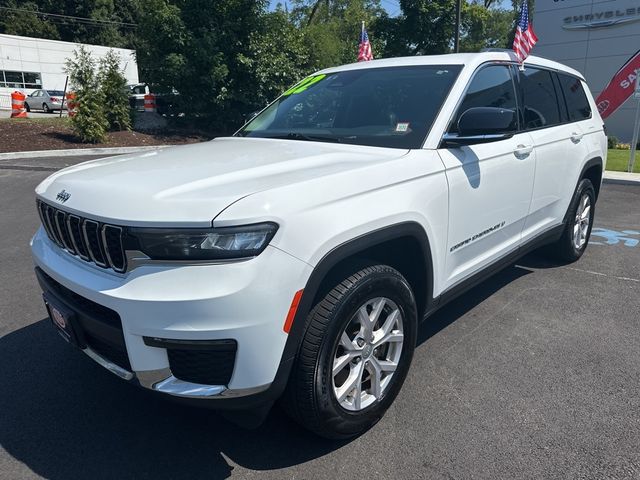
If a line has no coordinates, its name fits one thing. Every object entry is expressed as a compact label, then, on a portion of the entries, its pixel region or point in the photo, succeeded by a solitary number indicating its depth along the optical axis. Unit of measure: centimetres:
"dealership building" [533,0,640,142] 2073
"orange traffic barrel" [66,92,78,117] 1476
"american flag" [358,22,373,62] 1017
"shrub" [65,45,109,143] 1459
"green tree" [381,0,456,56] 2558
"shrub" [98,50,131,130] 1566
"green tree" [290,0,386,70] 2412
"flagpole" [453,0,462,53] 1940
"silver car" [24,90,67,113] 3266
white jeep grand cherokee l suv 197
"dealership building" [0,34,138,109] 3800
